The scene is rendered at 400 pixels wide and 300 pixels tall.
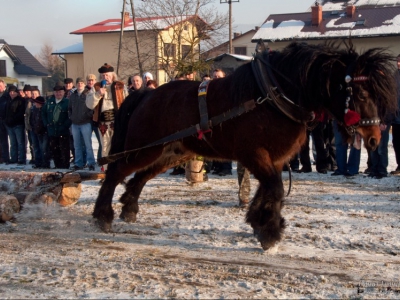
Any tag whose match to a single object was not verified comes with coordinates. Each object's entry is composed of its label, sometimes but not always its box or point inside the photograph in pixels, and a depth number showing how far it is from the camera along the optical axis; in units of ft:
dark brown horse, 16.55
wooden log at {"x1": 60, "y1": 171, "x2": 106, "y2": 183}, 25.05
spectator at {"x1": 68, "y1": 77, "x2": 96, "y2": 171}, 40.29
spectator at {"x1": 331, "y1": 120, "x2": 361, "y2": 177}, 35.04
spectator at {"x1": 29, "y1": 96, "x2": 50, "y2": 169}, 44.34
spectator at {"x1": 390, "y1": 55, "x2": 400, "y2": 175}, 34.24
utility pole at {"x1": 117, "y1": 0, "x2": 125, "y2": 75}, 104.77
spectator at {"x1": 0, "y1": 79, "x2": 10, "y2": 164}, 49.03
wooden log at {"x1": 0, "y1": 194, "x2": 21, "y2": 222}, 22.54
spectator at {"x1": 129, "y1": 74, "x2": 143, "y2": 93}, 33.45
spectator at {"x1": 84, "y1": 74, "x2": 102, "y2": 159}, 36.91
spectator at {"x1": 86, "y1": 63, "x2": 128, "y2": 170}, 27.32
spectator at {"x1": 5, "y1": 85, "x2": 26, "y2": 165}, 47.03
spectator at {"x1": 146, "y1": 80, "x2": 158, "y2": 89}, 35.83
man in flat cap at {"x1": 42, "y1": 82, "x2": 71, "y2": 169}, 42.50
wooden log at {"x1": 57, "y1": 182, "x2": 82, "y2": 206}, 25.41
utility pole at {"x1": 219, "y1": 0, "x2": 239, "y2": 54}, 114.11
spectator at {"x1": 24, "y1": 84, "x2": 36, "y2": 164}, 46.29
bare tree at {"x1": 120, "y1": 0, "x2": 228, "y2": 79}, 109.38
